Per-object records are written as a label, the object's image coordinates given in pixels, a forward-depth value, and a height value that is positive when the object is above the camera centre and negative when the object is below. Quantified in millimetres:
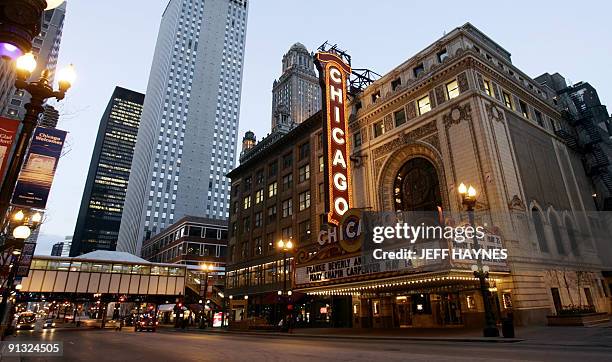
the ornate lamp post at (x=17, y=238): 11398 +2444
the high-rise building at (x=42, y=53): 48531 +50073
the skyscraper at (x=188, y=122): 133750 +74952
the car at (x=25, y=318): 48900 -382
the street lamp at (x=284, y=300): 36344 +1359
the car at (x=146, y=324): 44300 -1077
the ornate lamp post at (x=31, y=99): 6945 +4470
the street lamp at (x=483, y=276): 18844 +1903
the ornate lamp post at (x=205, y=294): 49625 +2655
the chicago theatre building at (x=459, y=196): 27031 +10558
